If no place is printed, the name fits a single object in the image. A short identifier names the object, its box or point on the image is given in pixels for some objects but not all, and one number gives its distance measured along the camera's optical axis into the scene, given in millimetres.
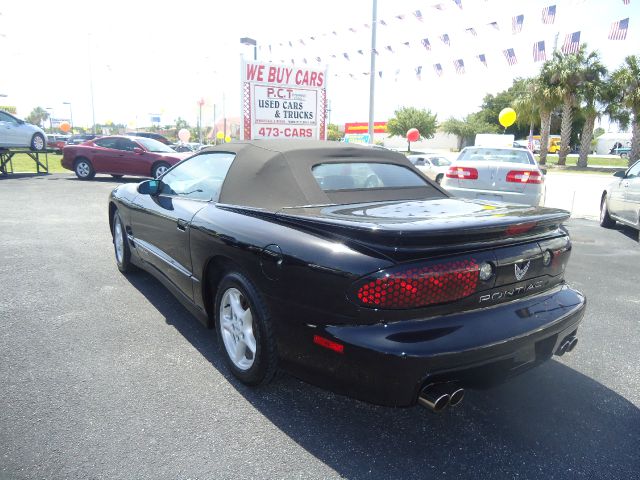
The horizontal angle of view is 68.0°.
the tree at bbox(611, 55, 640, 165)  28984
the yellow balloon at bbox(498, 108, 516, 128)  25766
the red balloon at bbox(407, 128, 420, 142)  27191
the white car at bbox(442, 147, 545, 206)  8391
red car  14406
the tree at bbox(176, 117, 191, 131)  125012
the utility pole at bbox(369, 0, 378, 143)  13109
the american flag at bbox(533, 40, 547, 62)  12406
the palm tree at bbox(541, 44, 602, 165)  30797
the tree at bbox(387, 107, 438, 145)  61250
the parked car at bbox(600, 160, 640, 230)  7395
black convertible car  2098
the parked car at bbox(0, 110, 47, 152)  14898
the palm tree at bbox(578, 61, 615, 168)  30547
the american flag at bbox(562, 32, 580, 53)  11359
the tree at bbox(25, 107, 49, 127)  131000
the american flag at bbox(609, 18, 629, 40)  10477
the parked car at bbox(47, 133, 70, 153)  32547
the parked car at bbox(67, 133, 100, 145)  36125
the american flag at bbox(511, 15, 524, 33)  11773
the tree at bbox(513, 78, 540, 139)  32875
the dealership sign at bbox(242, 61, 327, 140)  8094
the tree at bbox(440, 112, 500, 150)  63750
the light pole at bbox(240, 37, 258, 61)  14225
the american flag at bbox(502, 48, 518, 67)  12953
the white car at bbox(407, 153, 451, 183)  18703
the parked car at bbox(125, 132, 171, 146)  31128
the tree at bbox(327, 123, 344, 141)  66062
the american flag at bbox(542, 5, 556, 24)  10906
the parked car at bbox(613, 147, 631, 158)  57562
